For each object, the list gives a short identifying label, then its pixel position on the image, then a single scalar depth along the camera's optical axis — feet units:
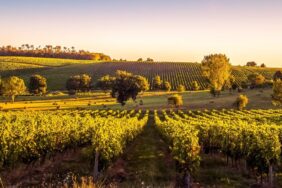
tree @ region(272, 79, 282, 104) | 197.01
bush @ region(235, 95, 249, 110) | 204.04
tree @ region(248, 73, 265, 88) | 323.10
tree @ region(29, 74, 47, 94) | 327.07
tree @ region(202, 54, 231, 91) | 300.33
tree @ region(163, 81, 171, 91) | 347.10
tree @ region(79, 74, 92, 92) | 337.77
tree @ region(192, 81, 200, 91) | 352.14
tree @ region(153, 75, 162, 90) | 358.25
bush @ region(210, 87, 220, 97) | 265.48
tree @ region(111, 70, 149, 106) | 247.29
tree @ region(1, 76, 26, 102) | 272.92
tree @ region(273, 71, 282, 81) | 361.25
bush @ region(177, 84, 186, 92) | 323.10
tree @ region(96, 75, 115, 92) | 318.82
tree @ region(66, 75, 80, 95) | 335.63
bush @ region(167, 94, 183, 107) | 218.10
